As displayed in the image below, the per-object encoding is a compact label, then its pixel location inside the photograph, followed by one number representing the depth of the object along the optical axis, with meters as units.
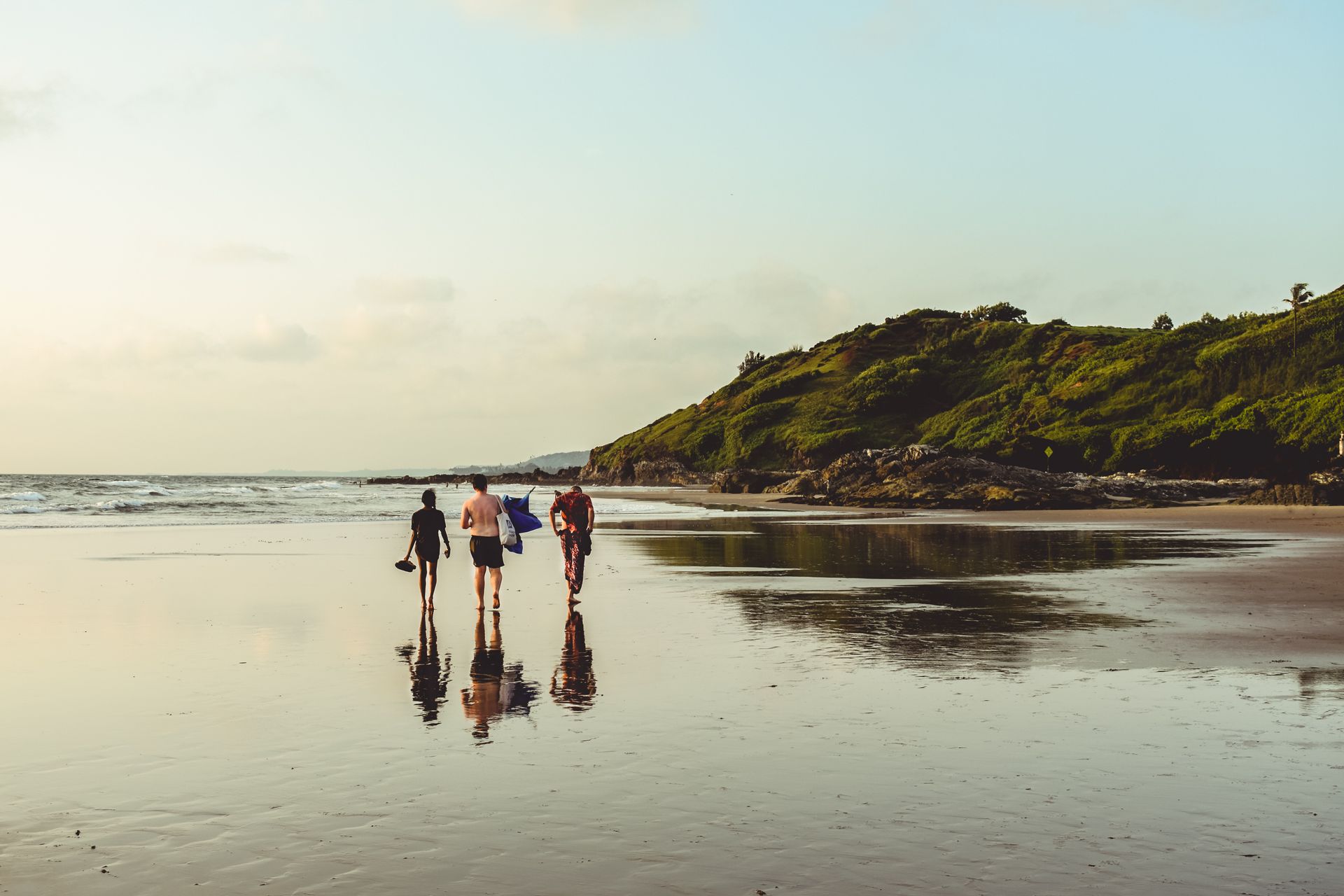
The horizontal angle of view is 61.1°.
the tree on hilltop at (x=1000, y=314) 173.75
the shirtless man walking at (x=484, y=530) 16.84
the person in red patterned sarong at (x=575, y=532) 17.97
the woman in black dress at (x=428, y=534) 17.23
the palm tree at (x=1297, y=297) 103.94
